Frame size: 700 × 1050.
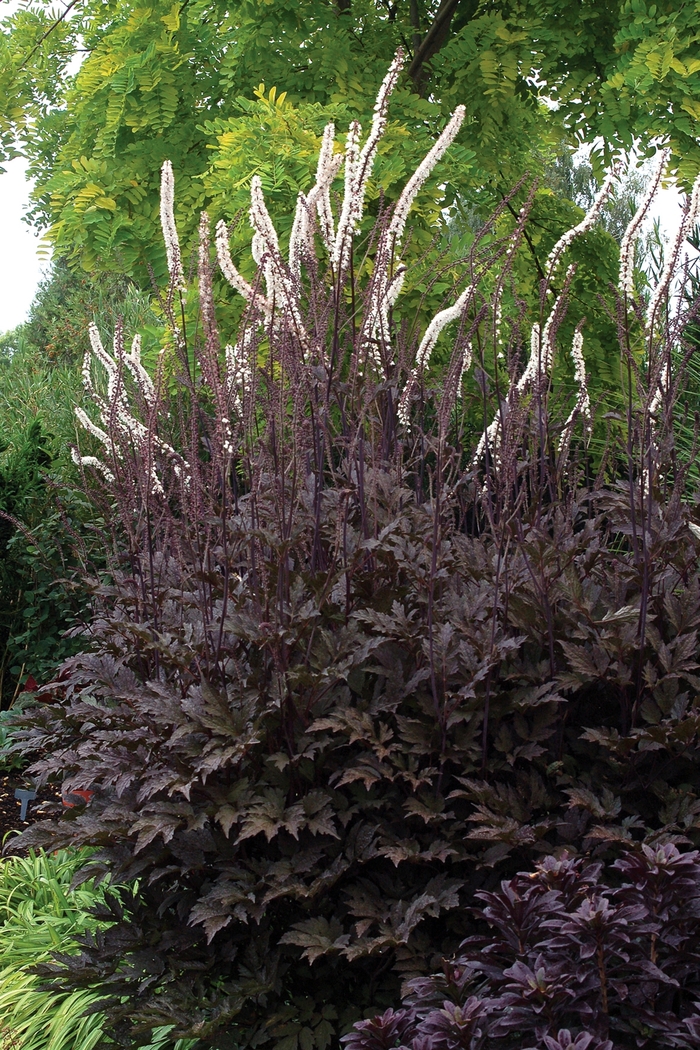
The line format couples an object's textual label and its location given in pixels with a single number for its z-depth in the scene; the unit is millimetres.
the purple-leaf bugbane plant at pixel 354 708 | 2535
